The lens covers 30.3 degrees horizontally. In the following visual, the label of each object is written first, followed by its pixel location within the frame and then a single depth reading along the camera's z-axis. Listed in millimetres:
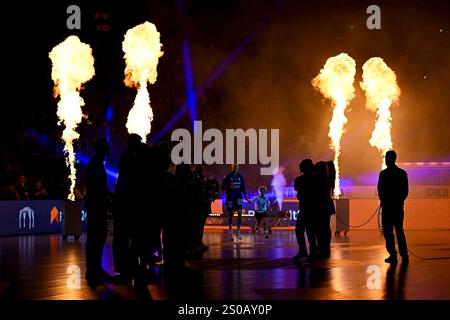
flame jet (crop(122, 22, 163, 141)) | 34281
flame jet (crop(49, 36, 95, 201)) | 30445
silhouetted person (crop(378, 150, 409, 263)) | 15695
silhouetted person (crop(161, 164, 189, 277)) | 12344
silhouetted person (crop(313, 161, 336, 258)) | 17000
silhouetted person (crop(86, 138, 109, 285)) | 12406
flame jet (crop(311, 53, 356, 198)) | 31203
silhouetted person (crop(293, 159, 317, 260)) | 16844
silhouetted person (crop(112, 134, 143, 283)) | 11773
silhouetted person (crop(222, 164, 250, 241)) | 22688
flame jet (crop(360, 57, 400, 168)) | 31016
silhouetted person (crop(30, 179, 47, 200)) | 29453
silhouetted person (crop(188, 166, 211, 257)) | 16797
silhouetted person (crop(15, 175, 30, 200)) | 28375
